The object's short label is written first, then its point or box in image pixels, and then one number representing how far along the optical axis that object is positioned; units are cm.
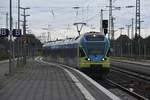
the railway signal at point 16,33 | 3738
